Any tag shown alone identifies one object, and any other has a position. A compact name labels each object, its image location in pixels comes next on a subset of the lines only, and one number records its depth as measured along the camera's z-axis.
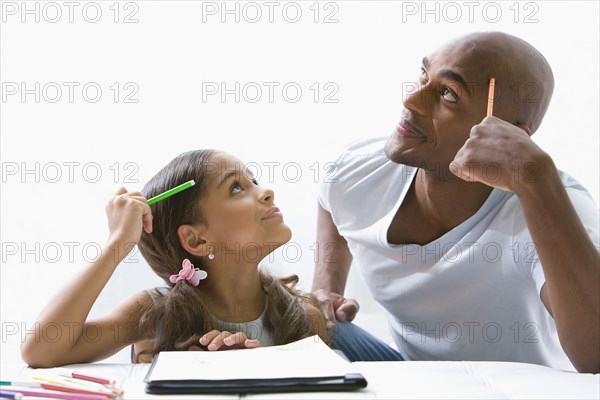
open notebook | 0.91
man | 1.40
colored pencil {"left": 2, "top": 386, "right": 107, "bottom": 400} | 0.87
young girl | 1.19
